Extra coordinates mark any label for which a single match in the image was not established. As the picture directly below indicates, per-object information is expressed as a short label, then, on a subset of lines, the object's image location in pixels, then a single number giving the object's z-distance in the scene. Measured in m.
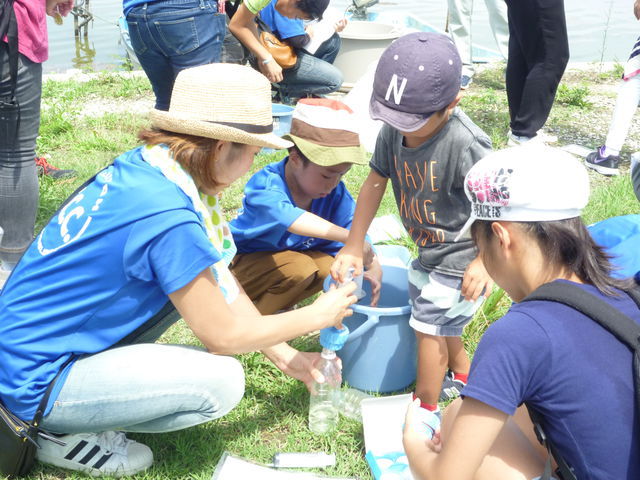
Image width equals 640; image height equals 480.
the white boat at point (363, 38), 5.98
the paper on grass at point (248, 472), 1.87
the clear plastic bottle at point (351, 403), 2.16
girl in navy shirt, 1.24
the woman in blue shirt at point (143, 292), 1.61
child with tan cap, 2.40
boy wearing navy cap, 1.91
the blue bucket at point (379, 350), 2.18
